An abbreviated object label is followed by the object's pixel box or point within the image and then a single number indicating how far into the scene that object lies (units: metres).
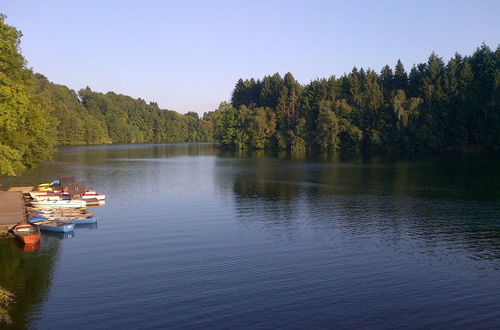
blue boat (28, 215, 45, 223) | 43.19
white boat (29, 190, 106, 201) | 52.03
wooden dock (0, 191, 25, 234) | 39.74
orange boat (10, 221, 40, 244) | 36.31
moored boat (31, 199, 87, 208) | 51.06
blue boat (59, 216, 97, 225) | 43.78
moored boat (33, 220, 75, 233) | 40.31
